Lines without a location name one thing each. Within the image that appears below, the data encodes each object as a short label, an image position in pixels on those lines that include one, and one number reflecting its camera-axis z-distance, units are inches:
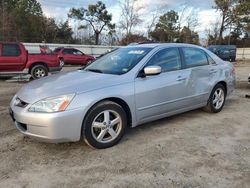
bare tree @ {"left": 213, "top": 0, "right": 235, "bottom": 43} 1273.0
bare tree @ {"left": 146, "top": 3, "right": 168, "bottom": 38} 1276.0
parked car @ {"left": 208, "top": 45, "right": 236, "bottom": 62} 878.4
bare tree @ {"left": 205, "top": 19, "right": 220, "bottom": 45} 1430.7
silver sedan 110.3
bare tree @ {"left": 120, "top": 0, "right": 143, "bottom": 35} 1186.0
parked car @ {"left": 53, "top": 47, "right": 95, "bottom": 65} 646.7
